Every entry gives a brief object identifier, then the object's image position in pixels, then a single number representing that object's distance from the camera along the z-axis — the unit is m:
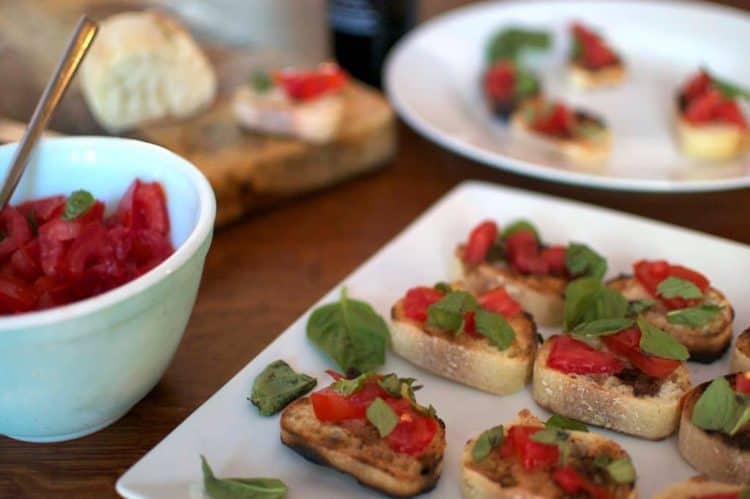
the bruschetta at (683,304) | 0.72
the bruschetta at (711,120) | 0.95
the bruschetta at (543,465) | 0.63
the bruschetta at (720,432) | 0.65
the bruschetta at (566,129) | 0.95
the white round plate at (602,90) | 0.89
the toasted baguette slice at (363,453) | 0.65
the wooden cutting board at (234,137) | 0.89
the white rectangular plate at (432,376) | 0.66
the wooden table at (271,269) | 0.69
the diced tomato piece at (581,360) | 0.69
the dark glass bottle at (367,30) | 1.05
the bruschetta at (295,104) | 0.92
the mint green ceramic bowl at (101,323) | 0.63
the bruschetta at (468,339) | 0.71
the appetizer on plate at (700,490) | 0.63
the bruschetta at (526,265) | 0.76
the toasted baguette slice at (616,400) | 0.68
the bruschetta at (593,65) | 1.06
